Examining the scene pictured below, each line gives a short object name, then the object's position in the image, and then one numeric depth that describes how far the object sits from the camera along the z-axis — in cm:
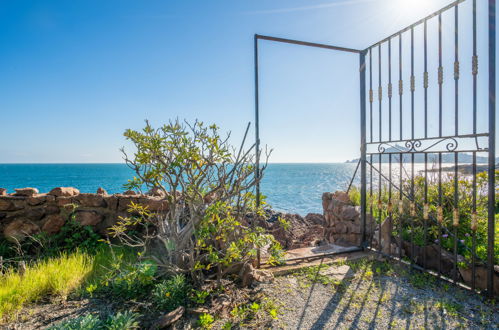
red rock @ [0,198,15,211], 381
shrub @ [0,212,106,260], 363
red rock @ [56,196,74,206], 386
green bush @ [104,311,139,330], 170
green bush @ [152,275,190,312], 207
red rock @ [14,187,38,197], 397
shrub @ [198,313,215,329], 191
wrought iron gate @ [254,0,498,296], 229
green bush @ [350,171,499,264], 296
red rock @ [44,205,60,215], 388
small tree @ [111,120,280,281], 226
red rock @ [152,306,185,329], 184
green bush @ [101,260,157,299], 216
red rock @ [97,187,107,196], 430
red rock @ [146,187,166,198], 430
